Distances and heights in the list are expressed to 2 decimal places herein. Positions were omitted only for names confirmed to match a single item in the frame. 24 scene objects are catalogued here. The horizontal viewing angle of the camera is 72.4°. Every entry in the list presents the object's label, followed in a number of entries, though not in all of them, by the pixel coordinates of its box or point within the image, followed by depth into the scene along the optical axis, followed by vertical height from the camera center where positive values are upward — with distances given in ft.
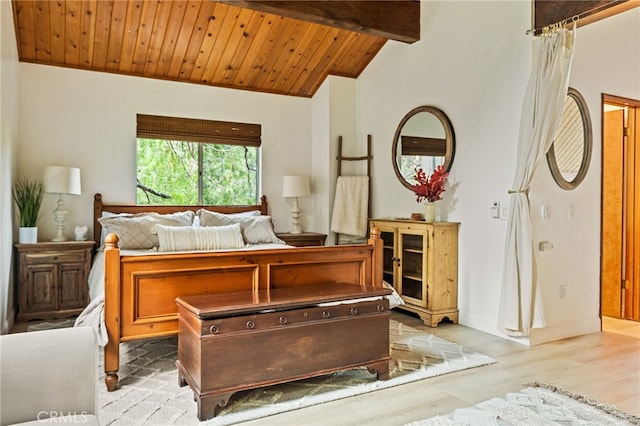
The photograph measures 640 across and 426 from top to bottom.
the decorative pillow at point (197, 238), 13.56 -0.88
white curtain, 11.42 +1.35
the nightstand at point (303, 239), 18.17 -1.18
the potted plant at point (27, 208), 14.02 +0.05
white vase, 14.43 +0.01
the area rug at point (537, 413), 7.67 -3.68
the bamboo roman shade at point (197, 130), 17.11 +3.30
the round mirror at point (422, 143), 14.85 +2.46
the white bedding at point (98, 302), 8.86 -2.12
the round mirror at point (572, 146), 12.63 +1.97
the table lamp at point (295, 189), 18.76 +0.94
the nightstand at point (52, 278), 13.88 -2.23
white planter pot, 13.96 -0.81
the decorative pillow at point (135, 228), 14.35 -0.60
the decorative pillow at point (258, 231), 16.30 -0.78
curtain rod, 10.53 +4.97
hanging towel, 18.15 +0.21
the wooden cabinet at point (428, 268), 14.02 -1.91
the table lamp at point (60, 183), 14.44 +0.88
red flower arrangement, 14.38 +0.87
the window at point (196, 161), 17.35 +2.06
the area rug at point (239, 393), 8.00 -3.70
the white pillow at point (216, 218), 16.67 -0.29
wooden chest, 7.87 -2.48
